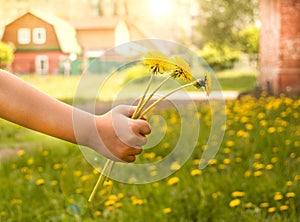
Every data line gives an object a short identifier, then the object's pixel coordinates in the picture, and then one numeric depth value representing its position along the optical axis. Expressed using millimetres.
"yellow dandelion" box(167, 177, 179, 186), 2259
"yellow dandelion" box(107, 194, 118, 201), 2207
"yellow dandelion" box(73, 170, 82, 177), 2668
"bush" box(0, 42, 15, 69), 9916
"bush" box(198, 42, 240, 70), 16227
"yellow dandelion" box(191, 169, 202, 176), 2417
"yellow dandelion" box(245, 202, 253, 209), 2004
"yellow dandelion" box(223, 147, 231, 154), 2845
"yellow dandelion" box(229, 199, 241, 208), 1968
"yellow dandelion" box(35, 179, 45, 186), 2524
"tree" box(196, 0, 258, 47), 14020
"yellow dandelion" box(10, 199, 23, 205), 2363
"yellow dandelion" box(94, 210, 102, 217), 2103
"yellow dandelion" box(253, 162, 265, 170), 2401
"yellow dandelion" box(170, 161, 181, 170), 2594
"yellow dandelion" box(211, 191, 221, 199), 2103
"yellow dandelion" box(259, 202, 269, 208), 1985
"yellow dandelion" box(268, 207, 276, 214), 1923
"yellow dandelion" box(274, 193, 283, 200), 2002
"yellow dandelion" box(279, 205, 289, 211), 1948
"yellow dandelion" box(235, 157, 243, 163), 2702
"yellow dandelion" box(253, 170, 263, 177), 2320
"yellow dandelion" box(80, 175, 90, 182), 2404
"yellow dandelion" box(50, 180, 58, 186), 2626
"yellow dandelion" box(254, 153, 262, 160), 2694
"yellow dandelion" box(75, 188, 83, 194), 2463
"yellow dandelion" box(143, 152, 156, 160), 2961
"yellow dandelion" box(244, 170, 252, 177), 2375
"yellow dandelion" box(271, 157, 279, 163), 2637
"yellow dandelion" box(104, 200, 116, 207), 2172
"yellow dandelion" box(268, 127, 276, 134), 3170
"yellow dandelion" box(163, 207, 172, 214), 2012
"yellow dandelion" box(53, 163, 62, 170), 2990
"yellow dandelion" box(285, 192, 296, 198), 2029
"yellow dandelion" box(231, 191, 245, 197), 2067
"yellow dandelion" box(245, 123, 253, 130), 3334
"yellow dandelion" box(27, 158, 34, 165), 3103
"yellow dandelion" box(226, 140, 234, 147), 2949
